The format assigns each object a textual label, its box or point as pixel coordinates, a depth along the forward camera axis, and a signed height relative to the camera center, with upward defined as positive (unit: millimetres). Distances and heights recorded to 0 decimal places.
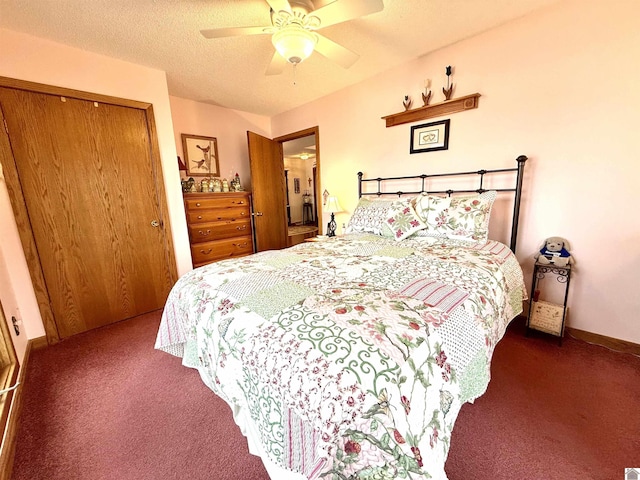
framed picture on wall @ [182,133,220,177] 3305 +542
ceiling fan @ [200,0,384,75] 1425 +989
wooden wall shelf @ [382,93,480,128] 2207 +717
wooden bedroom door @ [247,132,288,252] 3600 +16
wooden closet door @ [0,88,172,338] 2018 -19
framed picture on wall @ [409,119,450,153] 2408 +483
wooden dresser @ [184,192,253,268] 3068 -380
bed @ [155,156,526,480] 660 -527
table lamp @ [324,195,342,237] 3314 -235
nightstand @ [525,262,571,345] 1872 -945
